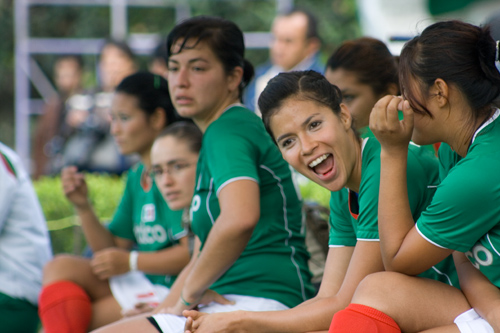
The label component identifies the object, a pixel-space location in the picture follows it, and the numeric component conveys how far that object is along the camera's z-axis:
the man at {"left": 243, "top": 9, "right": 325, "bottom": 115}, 13.52
